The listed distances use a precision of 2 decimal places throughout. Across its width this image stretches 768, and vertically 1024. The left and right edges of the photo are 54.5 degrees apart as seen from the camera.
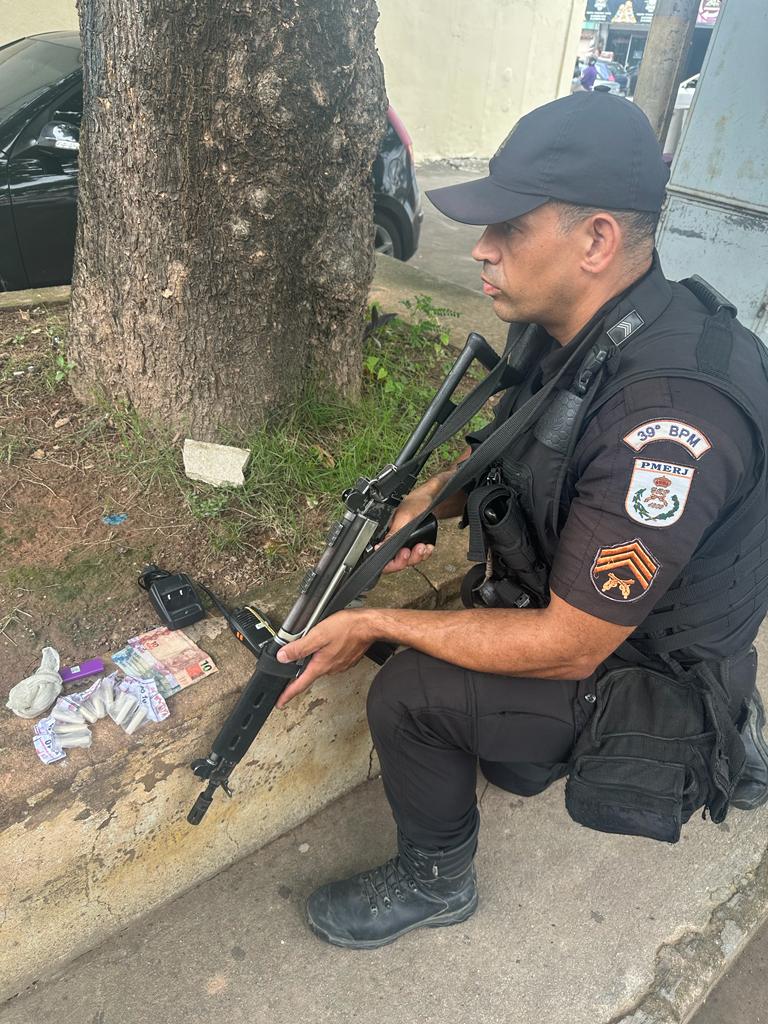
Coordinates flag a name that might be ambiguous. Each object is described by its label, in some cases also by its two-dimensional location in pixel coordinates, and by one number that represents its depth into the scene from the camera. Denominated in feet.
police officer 4.40
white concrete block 7.51
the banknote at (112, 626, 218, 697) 5.52
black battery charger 6.01
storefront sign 96.94
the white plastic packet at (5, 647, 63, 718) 5.09
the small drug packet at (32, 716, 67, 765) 4.91
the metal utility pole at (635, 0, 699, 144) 13.56
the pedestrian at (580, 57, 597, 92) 46.48
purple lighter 5.49
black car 12.89
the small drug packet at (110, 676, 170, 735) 5.23
